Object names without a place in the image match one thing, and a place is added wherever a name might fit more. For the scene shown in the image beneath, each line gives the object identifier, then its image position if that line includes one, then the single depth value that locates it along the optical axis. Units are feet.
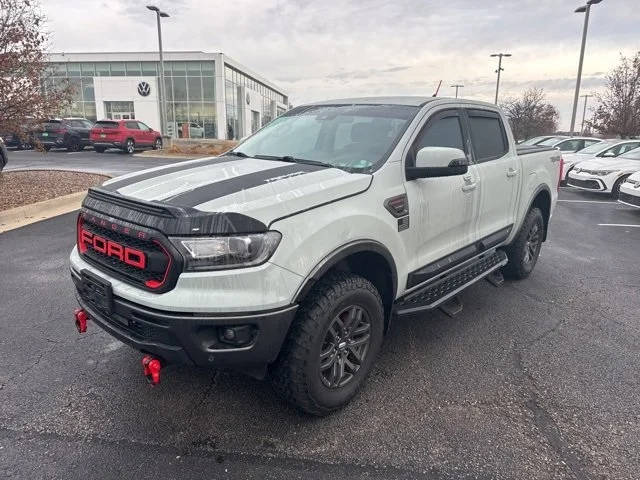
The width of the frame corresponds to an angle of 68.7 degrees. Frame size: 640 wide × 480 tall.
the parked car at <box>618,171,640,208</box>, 30.73
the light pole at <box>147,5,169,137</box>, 78.43
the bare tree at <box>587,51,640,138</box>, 74.33
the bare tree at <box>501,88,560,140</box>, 135.74
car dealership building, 135.13
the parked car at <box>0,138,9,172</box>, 35.72
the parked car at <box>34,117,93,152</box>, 70.38
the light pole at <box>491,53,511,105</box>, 120.04
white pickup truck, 7.50
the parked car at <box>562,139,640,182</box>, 44.65
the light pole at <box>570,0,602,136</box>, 64.95
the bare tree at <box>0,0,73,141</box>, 28.96
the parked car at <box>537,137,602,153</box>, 52.80
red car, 72.74
